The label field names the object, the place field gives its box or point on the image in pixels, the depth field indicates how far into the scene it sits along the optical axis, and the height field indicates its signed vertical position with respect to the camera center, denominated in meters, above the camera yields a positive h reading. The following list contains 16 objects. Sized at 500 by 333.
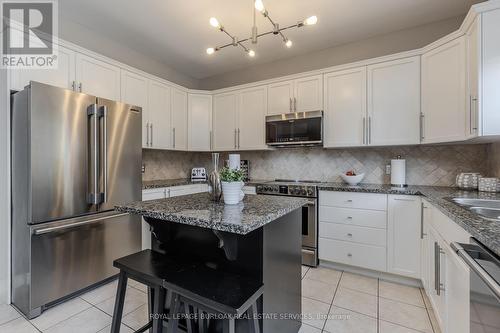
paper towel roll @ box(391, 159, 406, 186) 2.74 -0.08
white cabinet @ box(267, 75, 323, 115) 3.09 +0.96
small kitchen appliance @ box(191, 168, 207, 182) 4.05 -0.16
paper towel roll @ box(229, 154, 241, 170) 2.12 +0.04
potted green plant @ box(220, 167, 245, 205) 1.42 -0.12
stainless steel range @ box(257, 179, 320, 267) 2.78 -0.66
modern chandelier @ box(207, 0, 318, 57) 1.69 +1.14
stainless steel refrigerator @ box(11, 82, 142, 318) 1.85 -0.23
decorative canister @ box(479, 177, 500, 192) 2.08 -0.18
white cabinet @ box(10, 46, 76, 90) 1.99 +0.84
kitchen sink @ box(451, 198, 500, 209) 1.69 -0.28
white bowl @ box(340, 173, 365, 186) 2.91 -0.17
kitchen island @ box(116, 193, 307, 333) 1.16 -0.45
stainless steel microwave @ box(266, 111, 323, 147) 3.01 +0.49
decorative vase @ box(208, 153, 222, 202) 1.57 -0.11
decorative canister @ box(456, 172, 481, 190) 2.32 -0.15
